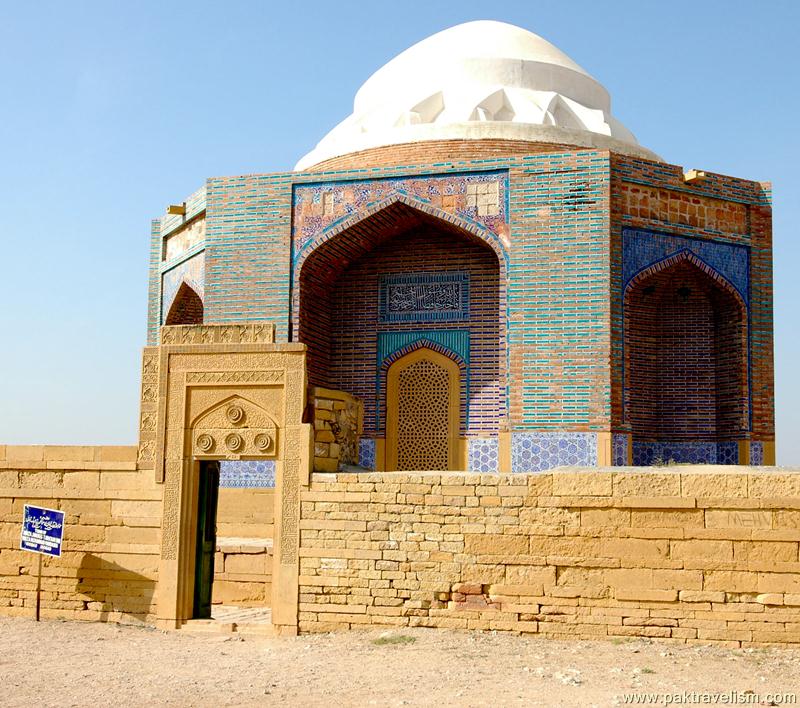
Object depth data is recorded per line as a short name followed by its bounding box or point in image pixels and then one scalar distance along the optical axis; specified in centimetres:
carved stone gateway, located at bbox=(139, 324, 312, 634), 783
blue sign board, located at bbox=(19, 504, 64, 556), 811
